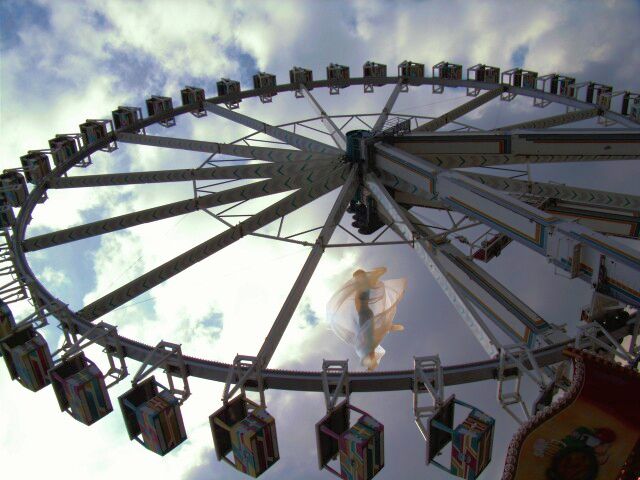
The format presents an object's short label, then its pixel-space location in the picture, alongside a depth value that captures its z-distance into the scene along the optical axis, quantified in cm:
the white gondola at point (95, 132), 3194
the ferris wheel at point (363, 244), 1406
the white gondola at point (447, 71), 4050
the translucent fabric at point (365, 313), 2062
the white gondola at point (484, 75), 3900
